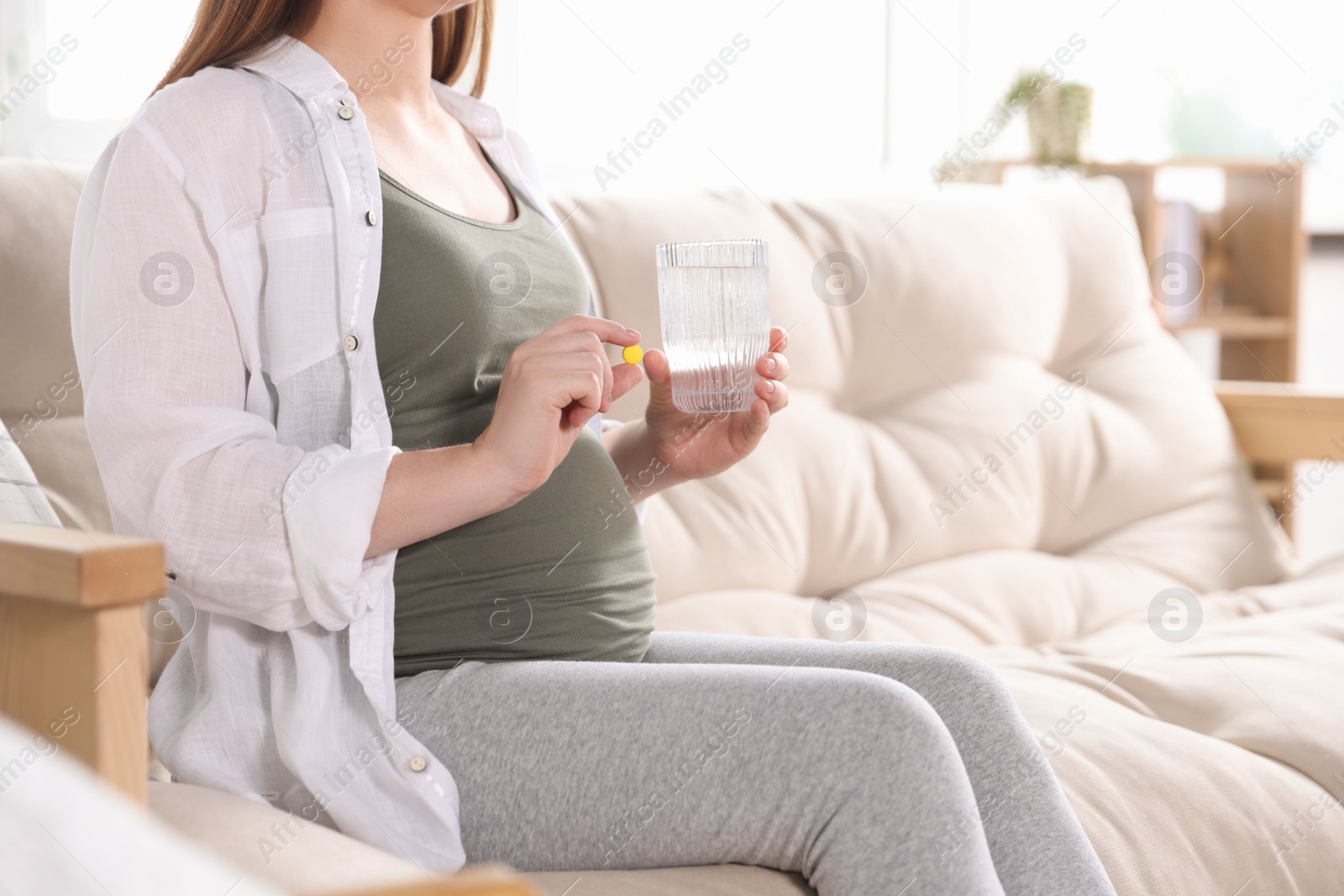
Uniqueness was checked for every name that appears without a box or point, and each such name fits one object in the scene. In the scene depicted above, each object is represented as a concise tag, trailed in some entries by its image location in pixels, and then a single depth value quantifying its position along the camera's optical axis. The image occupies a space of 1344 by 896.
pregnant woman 2.07
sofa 2.44
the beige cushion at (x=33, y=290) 2.43
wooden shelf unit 4.94
